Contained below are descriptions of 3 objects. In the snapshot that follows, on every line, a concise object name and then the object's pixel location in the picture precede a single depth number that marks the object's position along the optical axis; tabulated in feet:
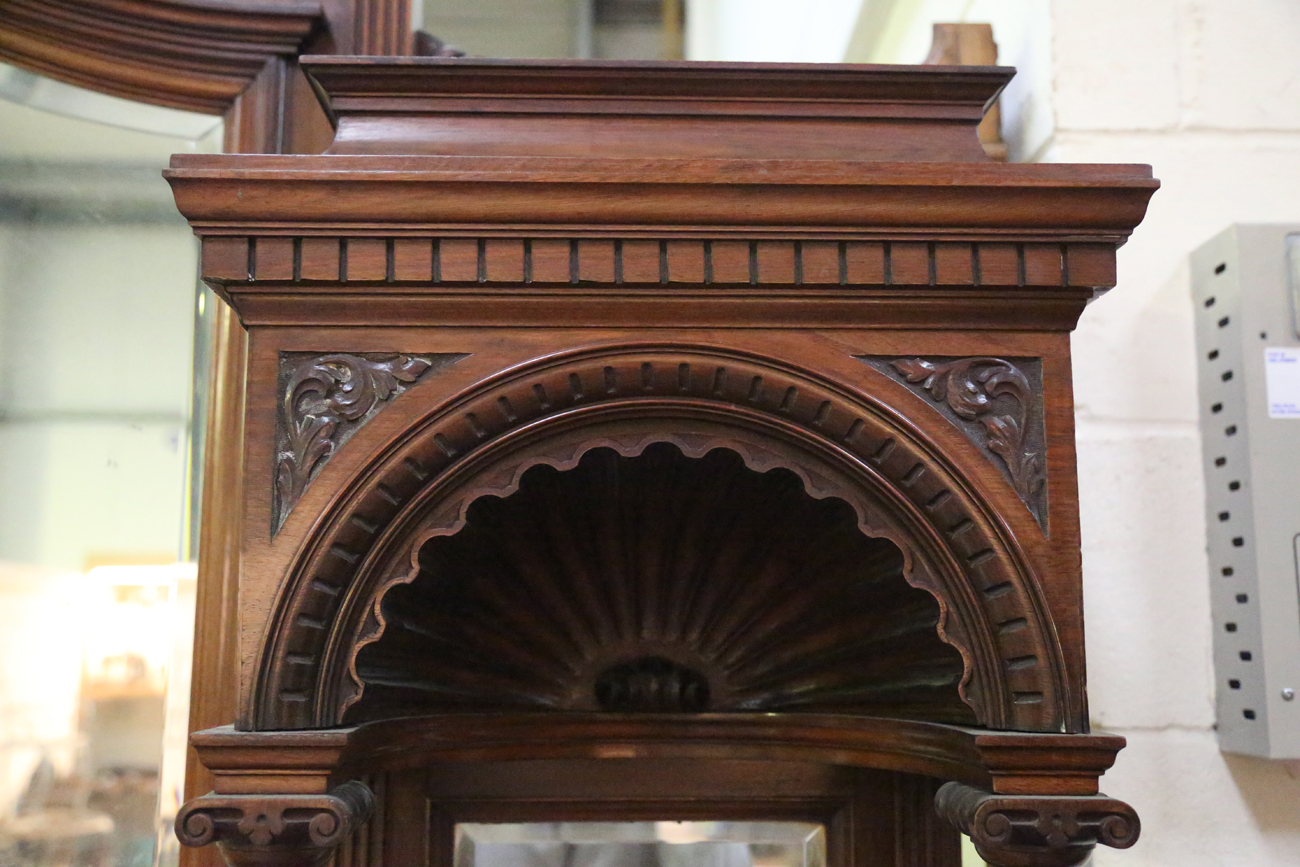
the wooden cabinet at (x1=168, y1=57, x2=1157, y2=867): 2.14
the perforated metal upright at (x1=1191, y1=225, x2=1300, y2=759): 2.76
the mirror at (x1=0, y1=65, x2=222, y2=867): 3.32
